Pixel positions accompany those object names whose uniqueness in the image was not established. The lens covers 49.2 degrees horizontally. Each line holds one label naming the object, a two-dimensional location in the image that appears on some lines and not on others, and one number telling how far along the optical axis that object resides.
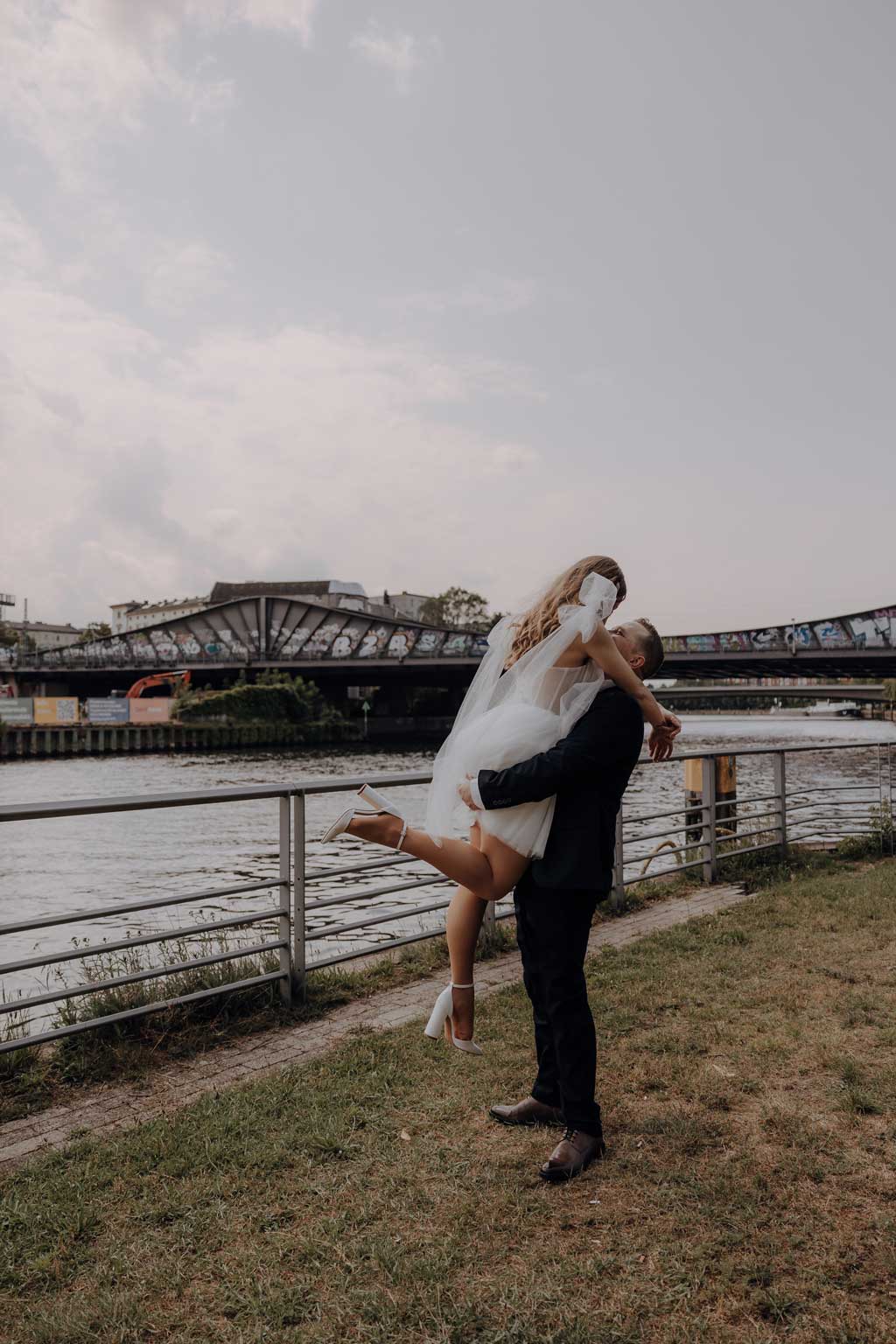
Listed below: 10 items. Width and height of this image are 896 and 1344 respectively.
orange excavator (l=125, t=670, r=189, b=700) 70.06
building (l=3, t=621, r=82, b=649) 168.12
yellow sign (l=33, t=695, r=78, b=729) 58.19
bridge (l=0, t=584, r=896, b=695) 59.47
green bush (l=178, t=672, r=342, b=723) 61.31
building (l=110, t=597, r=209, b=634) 157.12
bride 3.10
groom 3.07
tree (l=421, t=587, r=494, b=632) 110.00
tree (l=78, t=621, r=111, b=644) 144.89
